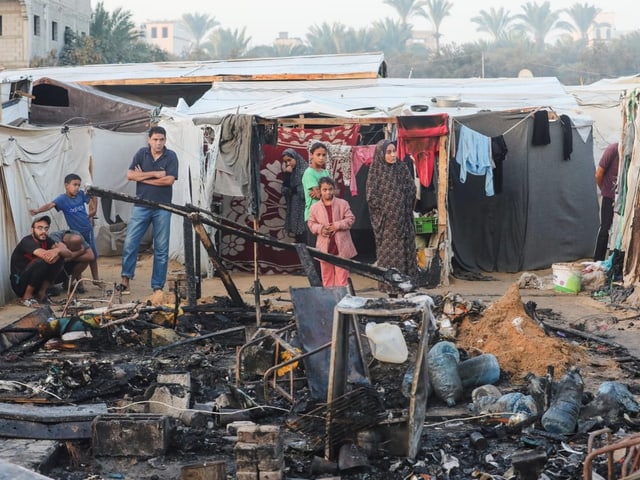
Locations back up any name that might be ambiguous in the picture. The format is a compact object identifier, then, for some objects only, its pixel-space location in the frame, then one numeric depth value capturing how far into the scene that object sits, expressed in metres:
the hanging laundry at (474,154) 13.51
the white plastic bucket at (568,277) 12.63
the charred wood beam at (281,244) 7.78
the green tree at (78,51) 42.22
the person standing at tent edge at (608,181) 13.23
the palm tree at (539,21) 92.94
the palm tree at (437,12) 86.38
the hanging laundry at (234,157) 13.14
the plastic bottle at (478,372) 7.53
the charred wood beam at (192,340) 8.52
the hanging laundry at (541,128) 14.19
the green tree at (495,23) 93.62
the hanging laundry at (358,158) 13.24
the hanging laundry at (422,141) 12.98
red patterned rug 13.94
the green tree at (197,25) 94.69
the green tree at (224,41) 83.12
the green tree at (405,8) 86.75
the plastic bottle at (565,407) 6.24
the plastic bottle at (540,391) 6.73
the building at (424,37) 127.59
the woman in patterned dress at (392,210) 11.71
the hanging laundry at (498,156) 13.82
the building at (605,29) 116.31
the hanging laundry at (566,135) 14.61
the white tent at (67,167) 12.16
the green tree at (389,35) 85.06
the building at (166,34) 130.75
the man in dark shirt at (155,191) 11.70
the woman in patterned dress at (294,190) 13.47
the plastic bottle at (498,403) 6.65
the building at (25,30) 41.47
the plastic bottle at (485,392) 7.02
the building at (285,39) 125.57
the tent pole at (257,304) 8.43
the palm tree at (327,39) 79.81
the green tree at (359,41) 79.75
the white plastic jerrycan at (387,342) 6.10
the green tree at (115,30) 48.62
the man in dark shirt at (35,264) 11.70
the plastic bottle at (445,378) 7.12
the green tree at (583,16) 95.88
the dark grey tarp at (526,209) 14.61
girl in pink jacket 10.40
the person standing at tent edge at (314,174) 11.29
